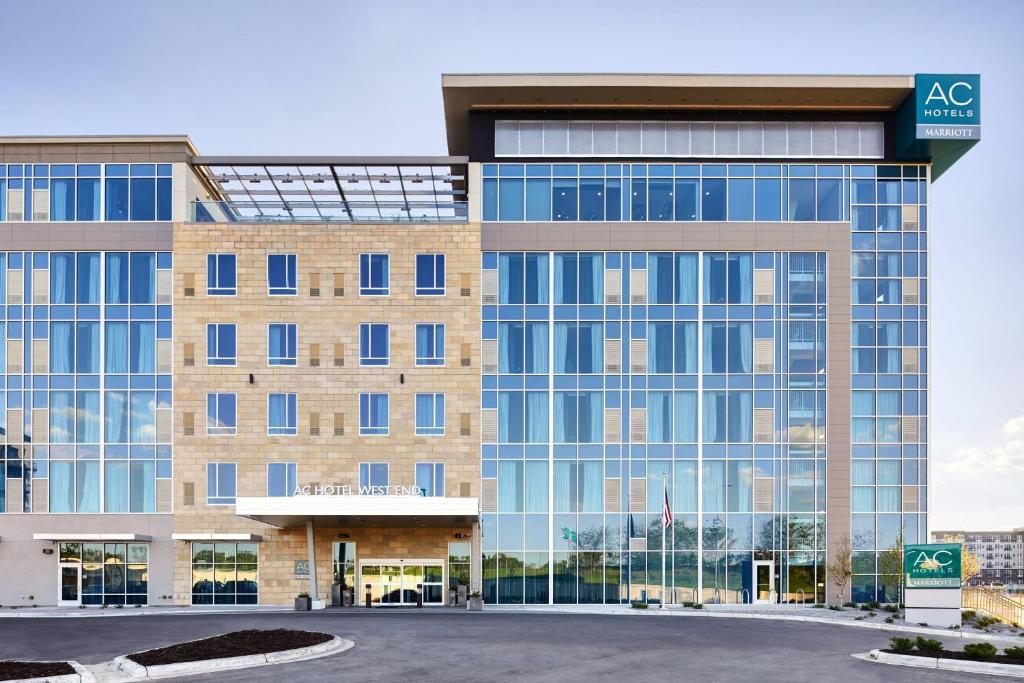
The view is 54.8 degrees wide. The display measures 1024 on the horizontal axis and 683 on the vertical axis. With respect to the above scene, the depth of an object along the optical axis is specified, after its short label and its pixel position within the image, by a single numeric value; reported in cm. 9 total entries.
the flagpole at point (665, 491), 4586
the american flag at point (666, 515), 4397
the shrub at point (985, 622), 3725
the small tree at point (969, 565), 4902
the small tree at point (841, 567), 4606
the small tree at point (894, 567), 4606
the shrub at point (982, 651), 2534
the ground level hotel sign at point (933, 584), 3750
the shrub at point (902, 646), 2631
